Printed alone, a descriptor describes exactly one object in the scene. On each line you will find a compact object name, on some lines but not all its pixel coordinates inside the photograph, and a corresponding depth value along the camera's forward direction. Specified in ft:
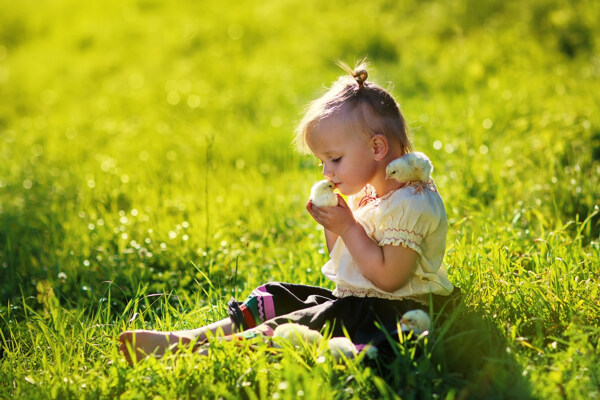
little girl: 8.42
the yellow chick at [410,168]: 8.48
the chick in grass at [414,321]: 7.95
